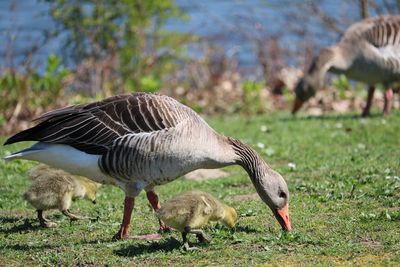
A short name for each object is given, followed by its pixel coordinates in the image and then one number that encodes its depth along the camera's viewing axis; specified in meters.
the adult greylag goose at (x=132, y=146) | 14.90
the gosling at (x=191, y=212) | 13.70
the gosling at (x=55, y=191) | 15.82
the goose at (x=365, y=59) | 29.41
